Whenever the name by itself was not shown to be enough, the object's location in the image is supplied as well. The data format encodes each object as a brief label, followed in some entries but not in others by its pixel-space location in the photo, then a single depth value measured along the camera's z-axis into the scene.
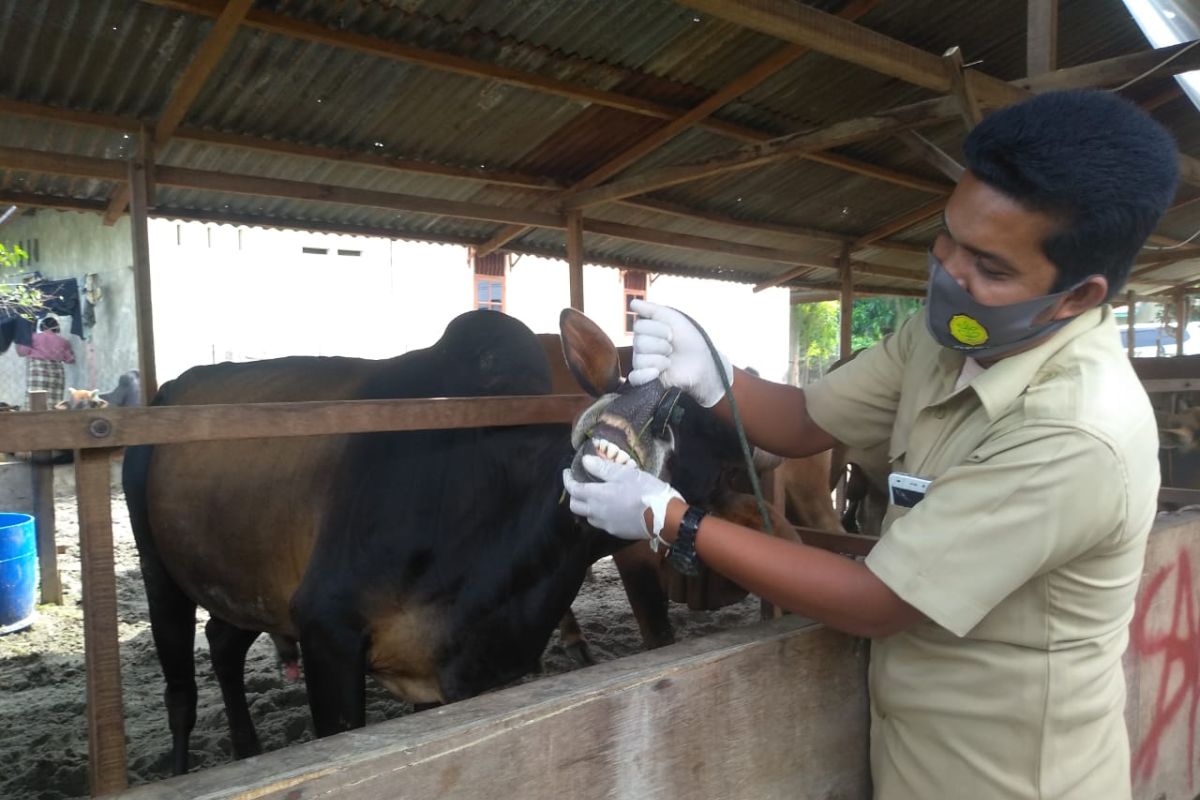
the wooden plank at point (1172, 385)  4.61
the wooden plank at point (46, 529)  5.46
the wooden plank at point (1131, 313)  11.70
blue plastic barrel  4.79
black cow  2.41
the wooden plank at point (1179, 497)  2.98
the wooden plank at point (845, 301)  9.08
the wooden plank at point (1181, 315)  14.98
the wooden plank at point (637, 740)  1.23
